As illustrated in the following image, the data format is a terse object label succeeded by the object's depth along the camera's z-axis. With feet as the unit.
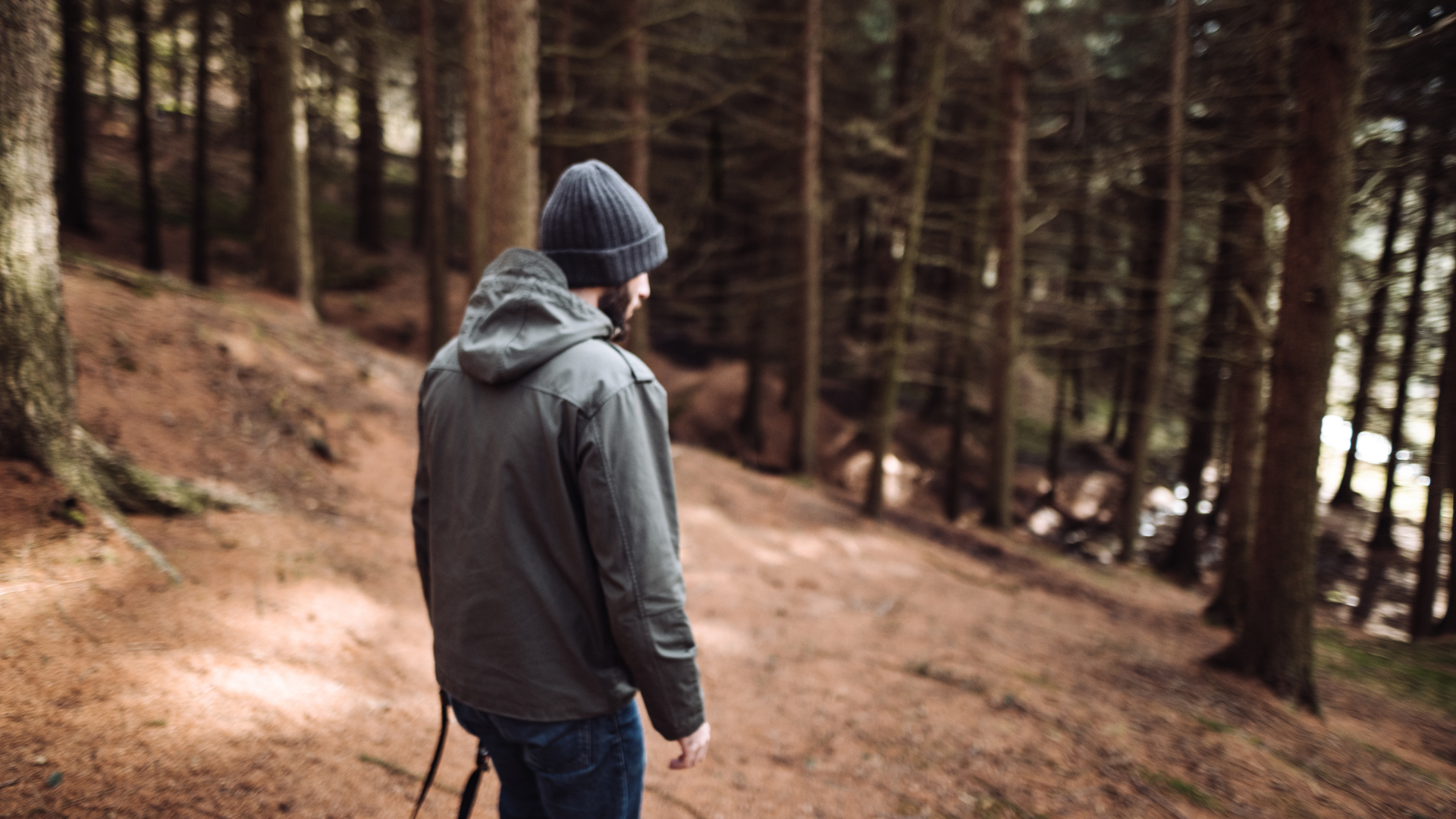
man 5.71
